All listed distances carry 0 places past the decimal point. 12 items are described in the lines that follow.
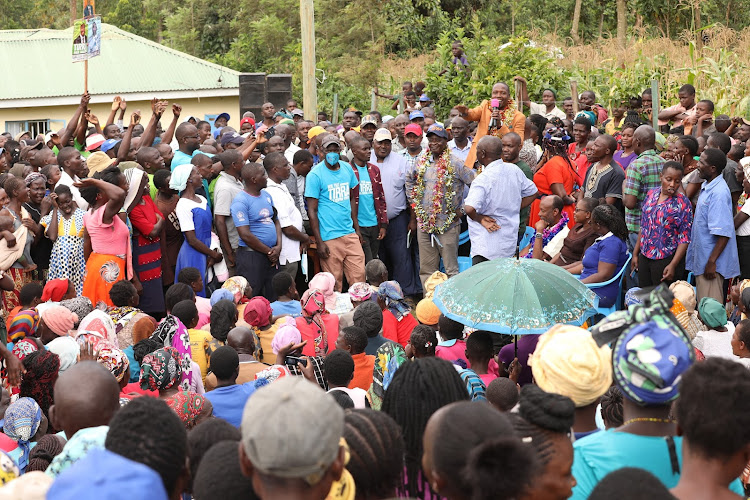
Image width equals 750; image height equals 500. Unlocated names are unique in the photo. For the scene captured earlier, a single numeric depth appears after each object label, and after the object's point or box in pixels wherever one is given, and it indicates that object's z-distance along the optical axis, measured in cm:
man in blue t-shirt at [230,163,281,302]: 887
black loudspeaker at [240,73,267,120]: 1925
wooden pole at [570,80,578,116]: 1506
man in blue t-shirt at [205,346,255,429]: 499
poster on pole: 1134
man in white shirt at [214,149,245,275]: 902
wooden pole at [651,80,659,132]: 1284
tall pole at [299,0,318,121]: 1402
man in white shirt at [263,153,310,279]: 929
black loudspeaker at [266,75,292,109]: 1912
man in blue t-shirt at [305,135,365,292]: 968
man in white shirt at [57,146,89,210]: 892
